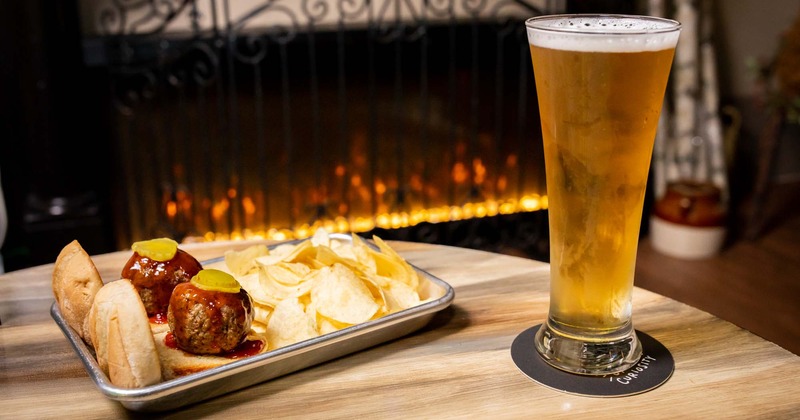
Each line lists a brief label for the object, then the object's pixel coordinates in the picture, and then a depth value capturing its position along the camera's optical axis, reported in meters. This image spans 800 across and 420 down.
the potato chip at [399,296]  0.88
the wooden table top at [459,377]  0.73
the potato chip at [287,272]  0.90
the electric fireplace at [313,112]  2.46
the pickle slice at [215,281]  0.78
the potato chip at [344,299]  0.83
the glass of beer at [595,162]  0.71
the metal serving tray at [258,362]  0.69
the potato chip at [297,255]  0.94
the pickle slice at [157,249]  0.86
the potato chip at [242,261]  0.96
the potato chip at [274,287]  0.88
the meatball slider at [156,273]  0.85
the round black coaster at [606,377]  0.77
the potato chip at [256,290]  0.88
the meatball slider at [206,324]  0.75
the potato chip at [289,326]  0.81
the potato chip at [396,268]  0.92
